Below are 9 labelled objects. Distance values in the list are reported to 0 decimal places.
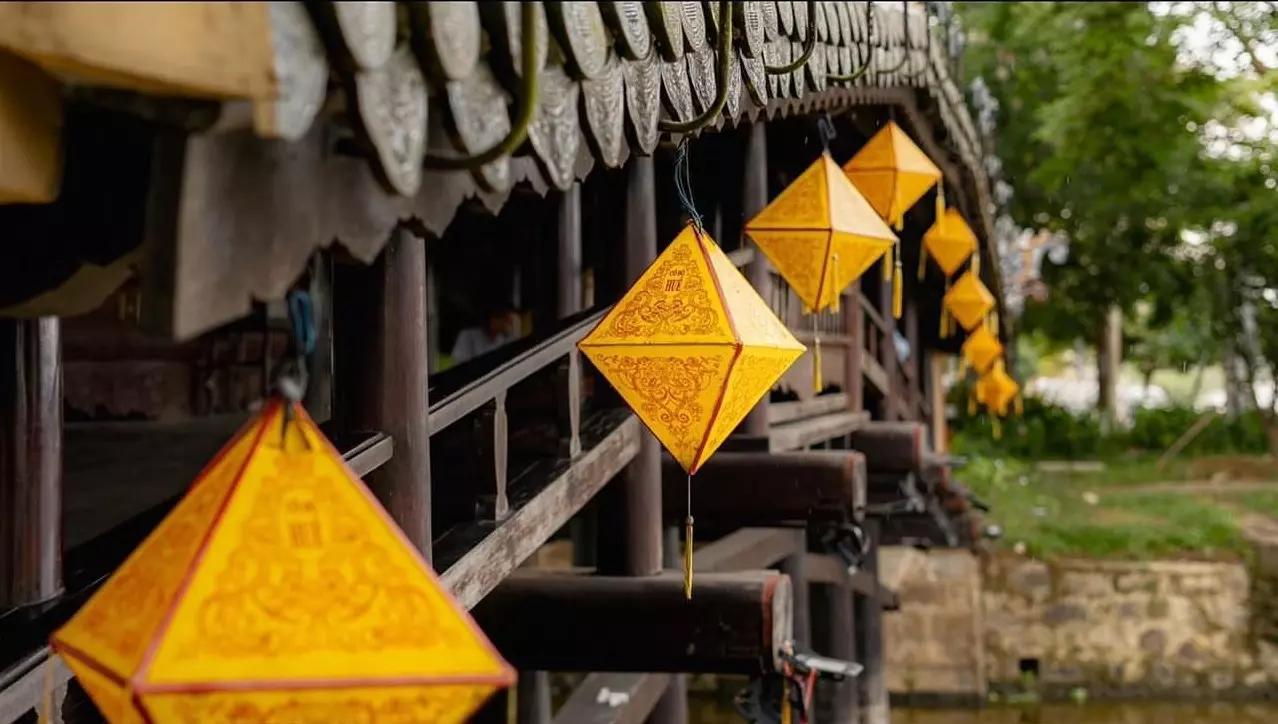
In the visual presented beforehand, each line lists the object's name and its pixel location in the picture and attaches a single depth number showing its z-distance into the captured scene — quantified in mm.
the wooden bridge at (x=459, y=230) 1179
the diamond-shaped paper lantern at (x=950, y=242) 7520
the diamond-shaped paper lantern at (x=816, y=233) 3928
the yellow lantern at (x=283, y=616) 1286
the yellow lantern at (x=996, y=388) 12758
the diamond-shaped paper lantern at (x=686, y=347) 2693
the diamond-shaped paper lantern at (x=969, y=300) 8945
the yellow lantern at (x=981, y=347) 10930
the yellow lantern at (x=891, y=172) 5219
